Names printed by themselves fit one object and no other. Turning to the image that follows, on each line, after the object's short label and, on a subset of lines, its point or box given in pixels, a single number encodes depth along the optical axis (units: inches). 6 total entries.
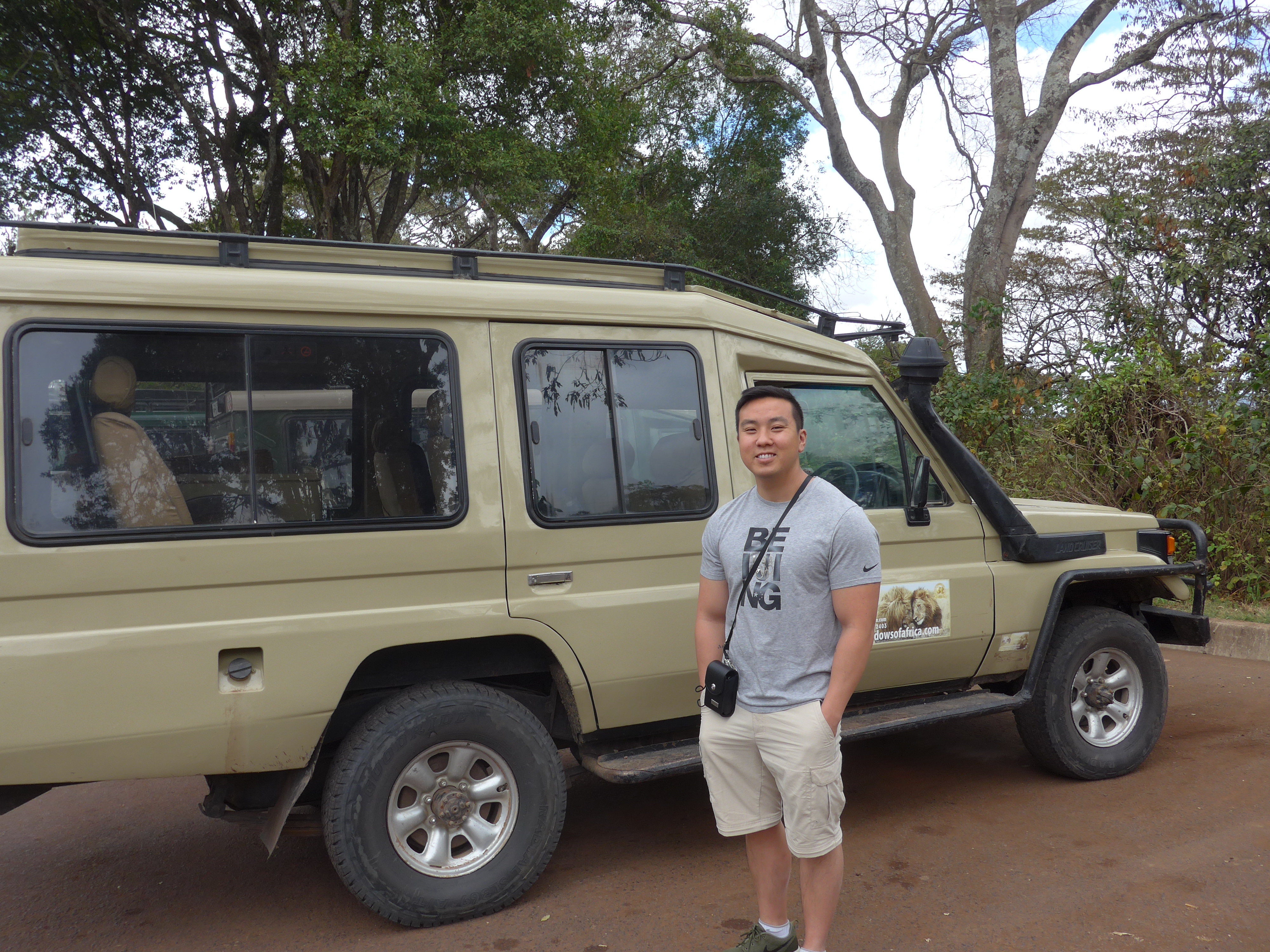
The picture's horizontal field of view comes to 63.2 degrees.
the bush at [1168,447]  327.9
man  108.9
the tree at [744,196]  816.3
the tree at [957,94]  586.6
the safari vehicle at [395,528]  121.0
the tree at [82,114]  528.7
